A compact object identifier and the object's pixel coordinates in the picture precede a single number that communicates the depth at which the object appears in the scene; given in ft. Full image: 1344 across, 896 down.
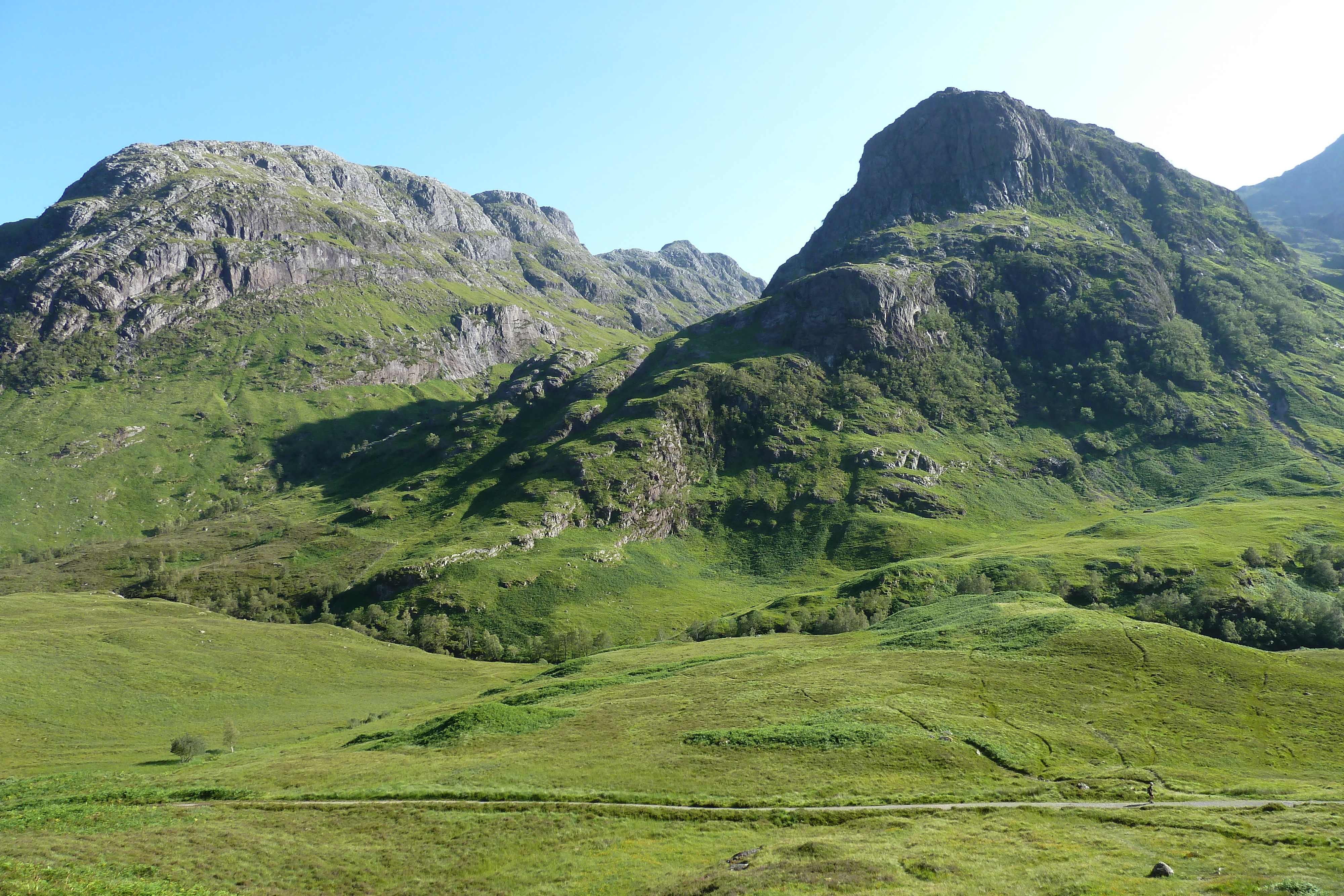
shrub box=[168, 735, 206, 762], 266.98
